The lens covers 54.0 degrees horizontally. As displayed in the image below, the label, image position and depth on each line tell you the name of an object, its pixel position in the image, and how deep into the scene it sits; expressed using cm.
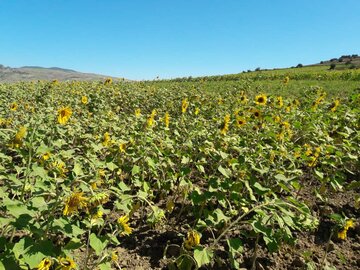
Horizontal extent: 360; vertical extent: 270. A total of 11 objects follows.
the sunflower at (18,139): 238
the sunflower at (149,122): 439
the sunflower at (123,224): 201
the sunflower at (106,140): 395
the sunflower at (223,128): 429
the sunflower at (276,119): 532
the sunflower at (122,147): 362
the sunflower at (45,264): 169
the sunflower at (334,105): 661
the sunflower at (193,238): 216
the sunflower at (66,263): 181
